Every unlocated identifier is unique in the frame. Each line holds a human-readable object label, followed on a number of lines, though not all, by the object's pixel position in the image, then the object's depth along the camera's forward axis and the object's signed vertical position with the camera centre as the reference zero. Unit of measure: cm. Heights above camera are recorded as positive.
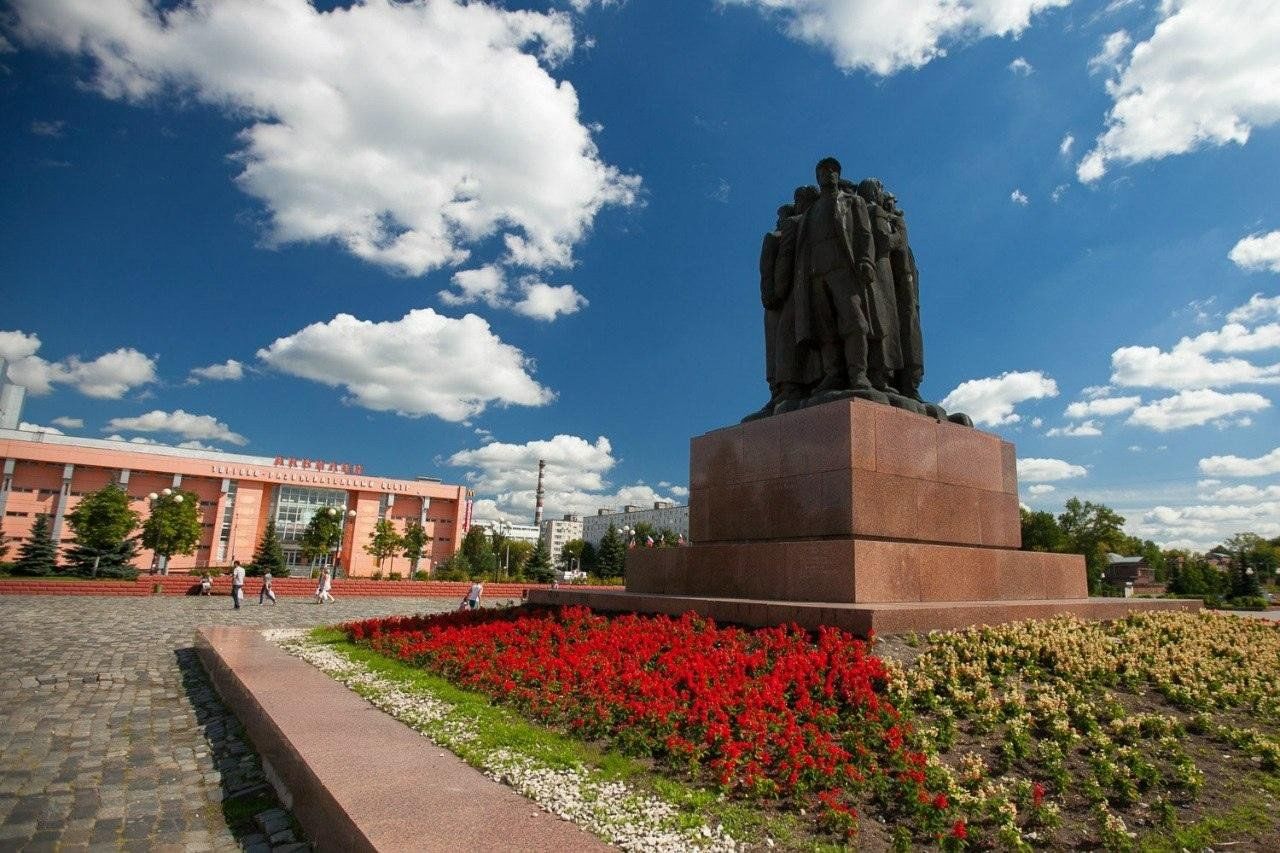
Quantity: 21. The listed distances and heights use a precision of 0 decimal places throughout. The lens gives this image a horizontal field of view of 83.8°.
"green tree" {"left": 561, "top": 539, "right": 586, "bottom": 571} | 9289 -38
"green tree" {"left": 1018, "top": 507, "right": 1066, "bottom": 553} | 4894 +287
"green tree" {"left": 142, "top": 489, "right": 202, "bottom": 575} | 3575 +22
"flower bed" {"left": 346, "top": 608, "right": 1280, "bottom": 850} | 349 -98
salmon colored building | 5391 +362
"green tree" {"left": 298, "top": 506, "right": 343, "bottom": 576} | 4850 +25
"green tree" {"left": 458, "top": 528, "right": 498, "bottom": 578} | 5884 -70
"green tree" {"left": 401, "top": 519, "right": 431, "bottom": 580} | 5559 +20
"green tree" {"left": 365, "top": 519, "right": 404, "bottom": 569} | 5250 +1
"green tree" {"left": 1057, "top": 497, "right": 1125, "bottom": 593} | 5497 +365
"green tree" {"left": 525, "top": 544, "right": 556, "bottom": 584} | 4803 -132
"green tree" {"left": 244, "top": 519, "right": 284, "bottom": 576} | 3806 -126
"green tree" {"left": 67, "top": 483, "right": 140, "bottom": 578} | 3123 -25
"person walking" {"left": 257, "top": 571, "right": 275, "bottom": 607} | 2262 -175
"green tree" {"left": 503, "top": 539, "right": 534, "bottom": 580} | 9019 -42
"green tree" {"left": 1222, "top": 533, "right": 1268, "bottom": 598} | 4338 +131
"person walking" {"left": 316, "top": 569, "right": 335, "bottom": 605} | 2419 -169
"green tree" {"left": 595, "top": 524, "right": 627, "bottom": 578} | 5447 -32
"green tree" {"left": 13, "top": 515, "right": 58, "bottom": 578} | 3078 -141
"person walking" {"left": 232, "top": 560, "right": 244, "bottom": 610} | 2003 -137
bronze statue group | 971 +374
